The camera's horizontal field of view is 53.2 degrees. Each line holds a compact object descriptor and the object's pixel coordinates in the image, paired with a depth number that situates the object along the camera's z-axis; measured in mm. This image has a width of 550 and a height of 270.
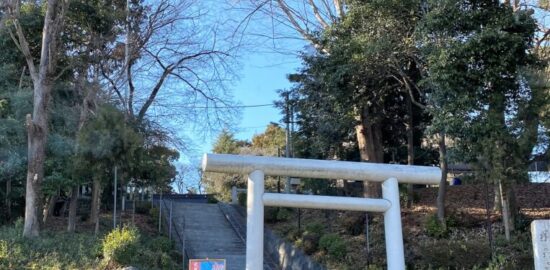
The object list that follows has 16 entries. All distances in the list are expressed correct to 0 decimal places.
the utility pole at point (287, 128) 25988
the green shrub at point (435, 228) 16312
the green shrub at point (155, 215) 23412
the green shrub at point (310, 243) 17594
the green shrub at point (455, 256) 13508
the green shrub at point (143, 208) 25734
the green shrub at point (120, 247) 14234
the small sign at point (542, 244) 8961
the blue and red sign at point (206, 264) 9078
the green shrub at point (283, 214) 23250
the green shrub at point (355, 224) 18578
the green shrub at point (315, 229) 18750
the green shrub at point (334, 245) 15898
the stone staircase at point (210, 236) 19688
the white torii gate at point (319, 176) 8789
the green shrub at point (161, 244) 17995
